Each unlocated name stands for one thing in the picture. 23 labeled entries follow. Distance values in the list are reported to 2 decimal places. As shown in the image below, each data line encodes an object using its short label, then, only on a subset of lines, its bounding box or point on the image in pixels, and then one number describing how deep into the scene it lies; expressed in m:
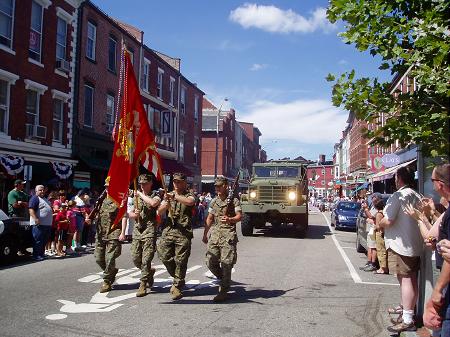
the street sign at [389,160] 22.11
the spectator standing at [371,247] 9.98
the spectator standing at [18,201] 11.40
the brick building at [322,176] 107.06
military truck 16.56
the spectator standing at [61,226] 11.48
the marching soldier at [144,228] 6.92
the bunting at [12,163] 15.88
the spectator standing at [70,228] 11.99
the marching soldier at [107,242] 7.19
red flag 6.91
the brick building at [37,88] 16.80
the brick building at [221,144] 51.00
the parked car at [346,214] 21.45
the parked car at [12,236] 9.60
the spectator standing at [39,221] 10.42
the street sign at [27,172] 14.42
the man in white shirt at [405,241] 5.20
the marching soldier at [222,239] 6.73
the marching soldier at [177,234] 6.76
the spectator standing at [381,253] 9.65
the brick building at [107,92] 21.77
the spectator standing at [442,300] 3.22
